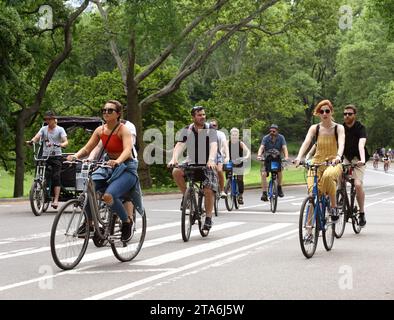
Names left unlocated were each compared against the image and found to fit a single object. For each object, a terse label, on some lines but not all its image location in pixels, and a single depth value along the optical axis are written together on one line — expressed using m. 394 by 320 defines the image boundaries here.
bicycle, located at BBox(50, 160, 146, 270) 8.28
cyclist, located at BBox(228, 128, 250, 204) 18.56
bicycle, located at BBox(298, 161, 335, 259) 9.48
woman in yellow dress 10.35
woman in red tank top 8.91
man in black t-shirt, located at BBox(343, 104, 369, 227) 11.91
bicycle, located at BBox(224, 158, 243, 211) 18.48
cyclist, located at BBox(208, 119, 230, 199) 14.44
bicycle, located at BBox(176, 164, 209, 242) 11.32
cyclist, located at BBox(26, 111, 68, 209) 15.88
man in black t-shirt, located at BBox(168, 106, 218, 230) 11.77
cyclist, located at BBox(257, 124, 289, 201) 18.14
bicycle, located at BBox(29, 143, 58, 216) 15.65
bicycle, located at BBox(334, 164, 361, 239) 11.73
